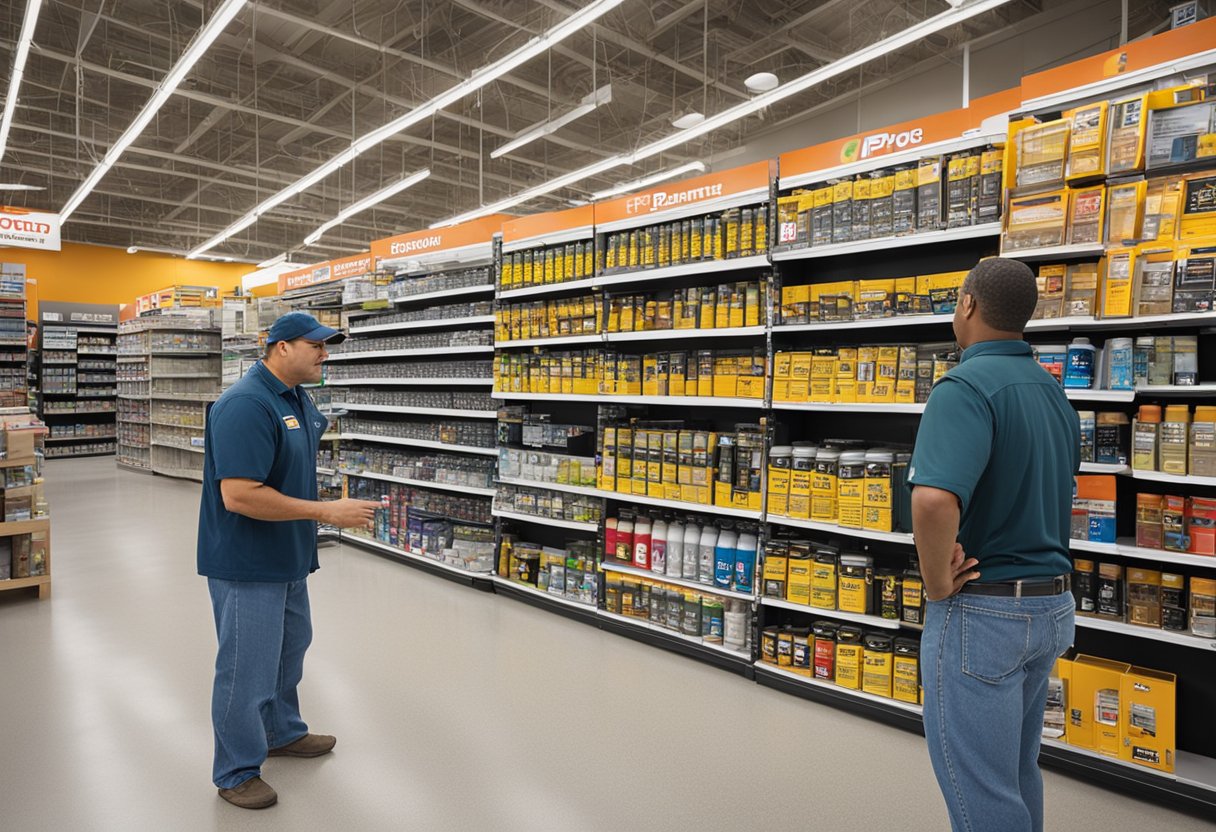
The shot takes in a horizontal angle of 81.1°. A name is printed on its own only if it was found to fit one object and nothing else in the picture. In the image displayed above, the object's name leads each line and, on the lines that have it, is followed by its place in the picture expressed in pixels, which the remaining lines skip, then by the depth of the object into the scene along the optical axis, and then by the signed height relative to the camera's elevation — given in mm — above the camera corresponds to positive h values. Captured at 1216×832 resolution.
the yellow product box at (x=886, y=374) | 3543 +155
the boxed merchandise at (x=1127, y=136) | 2793 +1094
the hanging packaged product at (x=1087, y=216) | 2920 +806
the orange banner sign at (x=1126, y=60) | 2701 +1424
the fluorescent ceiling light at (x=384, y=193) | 13351 +3958
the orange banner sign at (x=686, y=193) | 4121 +1296
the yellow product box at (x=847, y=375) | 3676 +151
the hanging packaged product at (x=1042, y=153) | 2965 +1085
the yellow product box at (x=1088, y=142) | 2875 +1092
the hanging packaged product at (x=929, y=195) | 3408 +1022
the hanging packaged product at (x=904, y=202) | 3504 +1012
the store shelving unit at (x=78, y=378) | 16406 +166
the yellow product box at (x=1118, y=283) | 2822 +511
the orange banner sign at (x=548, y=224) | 5117 +1310
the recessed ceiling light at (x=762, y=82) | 8672 +3940
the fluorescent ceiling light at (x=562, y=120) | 9844 +4190
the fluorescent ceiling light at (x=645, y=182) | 14112 +4519
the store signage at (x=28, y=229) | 8852 +1975
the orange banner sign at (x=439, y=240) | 6051 +1424
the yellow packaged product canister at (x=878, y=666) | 3506 -1299
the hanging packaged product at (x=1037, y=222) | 3000 +804
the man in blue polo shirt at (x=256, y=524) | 2525 -500
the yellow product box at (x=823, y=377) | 3770 +141
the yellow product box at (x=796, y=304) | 3923 +548
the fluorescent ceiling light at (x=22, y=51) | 6863 +3599
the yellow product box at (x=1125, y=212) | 2826 +799
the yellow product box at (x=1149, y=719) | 2775 -1215
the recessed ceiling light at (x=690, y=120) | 10125 +4013
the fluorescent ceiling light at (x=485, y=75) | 6742 +3593
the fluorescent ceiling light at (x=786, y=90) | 6770 +3900
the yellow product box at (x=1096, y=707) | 2887 -1224
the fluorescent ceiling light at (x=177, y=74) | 6414 +3486
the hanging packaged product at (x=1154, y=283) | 2764 +505
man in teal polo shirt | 1625 -335
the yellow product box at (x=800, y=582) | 3801 -968
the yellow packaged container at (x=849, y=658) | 3605 -1296
